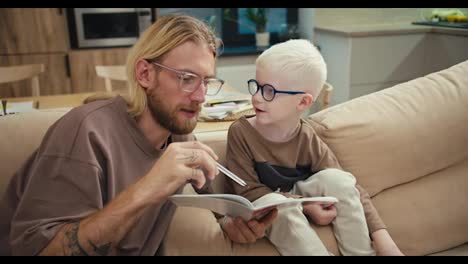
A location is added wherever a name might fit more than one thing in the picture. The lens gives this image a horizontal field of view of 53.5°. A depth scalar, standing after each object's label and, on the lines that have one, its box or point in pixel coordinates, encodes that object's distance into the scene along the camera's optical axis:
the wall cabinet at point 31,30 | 3.65
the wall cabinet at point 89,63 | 3.83
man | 1.17
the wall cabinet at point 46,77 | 3.73
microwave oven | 3.84
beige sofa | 1.58
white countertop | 3.68
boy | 1.44
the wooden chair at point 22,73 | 2.91
